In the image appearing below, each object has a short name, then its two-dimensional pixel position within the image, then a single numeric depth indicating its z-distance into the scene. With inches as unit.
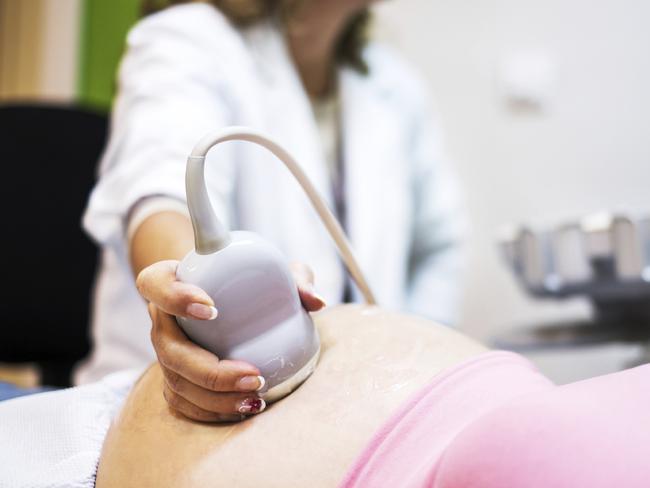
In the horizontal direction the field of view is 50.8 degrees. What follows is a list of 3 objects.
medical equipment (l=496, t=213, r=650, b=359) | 25.5
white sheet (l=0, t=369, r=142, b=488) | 15.9
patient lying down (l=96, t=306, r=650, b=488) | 11.8
